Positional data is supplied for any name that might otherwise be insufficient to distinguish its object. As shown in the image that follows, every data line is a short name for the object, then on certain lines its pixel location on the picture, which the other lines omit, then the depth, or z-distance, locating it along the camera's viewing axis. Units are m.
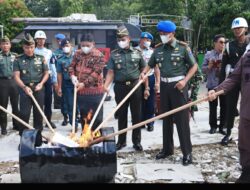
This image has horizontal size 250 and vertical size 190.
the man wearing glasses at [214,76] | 7.80
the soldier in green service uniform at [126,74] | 6.53
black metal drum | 4.52
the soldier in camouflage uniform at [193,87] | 8.06
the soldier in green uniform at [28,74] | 6.94
